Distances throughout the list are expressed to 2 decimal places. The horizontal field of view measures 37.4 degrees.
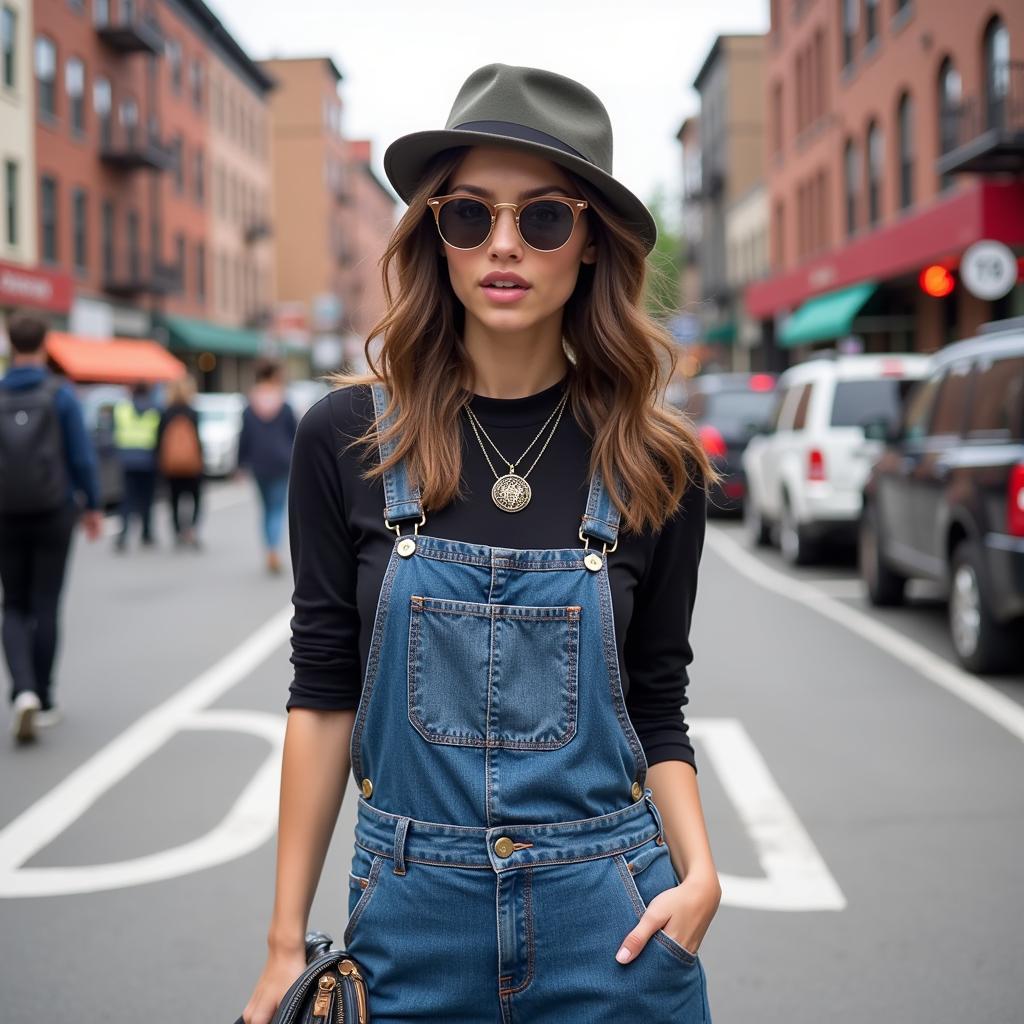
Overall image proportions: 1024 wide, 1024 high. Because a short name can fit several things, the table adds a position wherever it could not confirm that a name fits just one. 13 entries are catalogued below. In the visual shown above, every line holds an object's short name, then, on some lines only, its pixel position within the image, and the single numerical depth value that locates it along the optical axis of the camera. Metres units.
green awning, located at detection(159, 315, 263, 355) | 48.00
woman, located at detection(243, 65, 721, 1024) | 1.96
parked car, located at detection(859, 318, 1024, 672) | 8.28
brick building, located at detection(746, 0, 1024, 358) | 22.33
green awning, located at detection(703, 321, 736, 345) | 55.47
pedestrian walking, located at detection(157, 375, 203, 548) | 16.89
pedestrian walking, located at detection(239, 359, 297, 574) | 14.33
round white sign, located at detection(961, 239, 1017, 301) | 16.45
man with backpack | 7.37
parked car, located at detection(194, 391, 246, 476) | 29.91
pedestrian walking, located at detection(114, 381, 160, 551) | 17.28
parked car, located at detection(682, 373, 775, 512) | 19.48
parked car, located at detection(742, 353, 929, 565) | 13.73
